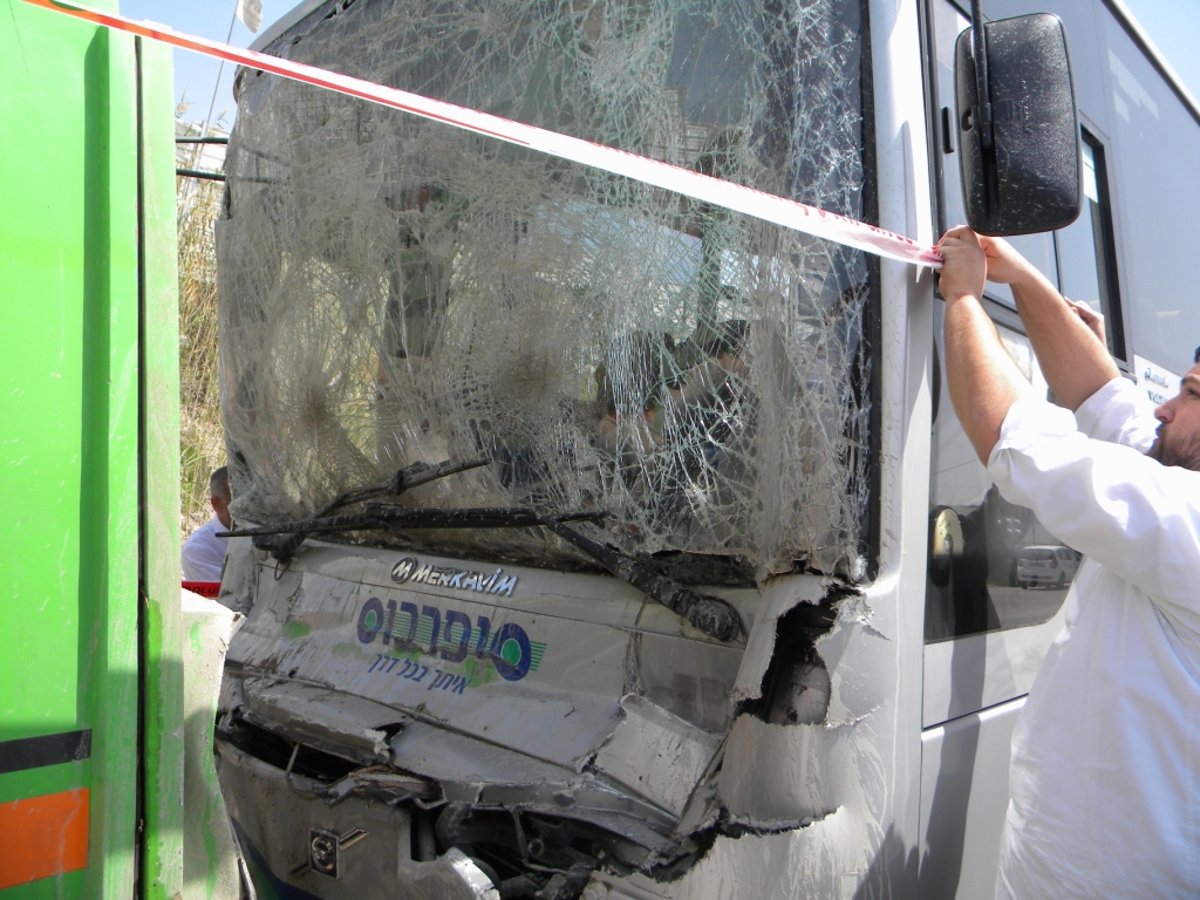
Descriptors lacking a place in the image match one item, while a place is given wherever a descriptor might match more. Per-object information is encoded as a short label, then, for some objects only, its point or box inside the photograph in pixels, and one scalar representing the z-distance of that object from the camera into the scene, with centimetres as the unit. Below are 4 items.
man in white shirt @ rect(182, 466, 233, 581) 459
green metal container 111
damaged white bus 163
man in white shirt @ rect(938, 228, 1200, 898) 146
